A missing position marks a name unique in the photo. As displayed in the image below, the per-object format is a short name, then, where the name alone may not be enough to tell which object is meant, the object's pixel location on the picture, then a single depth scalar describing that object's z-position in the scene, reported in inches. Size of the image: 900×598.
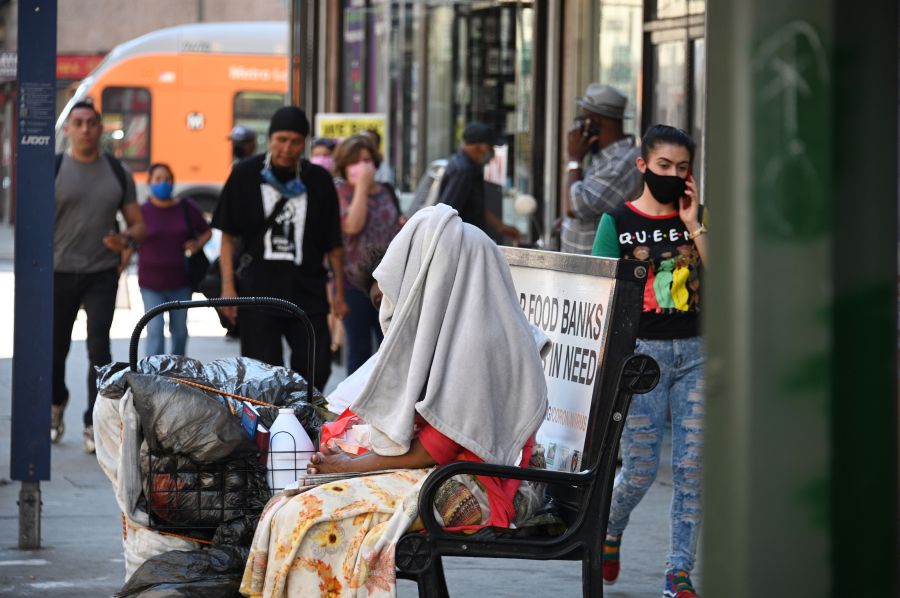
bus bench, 292.0
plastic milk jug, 325.7
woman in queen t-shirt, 411.8
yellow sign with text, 1111.0
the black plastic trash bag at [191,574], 310.2
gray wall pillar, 123.3
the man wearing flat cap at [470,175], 768.3
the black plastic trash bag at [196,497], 319.6
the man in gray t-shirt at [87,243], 668.7
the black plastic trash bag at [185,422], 317.1
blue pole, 458.0
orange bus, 1991.9
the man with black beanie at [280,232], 577.3
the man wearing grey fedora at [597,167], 586.9
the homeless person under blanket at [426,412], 289.9
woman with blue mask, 792.9
